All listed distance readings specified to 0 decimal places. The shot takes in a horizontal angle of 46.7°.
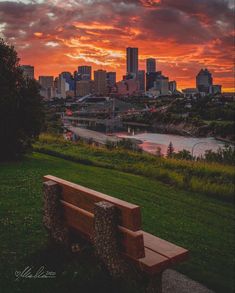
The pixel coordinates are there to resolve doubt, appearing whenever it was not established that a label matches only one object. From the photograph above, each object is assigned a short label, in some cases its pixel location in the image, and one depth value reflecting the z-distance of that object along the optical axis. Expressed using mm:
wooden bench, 2263
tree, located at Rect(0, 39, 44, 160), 9274
